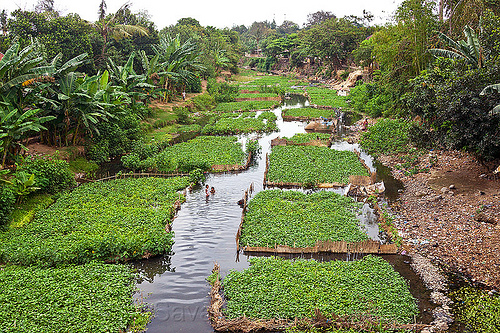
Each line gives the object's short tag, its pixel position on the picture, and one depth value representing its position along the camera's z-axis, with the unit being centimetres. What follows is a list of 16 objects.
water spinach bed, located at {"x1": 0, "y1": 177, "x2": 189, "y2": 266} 1251
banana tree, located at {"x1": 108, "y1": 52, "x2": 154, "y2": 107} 2745
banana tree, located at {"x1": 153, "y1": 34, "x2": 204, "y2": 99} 3416
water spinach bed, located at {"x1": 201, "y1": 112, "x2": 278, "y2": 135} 3200
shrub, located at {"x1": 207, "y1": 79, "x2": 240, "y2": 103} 4944
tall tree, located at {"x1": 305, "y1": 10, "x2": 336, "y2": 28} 12632
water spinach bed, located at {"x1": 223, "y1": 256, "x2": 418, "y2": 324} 1026
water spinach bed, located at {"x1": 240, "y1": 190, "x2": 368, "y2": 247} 1410
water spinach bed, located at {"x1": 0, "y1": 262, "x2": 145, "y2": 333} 948
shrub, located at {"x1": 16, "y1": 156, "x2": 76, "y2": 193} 1659
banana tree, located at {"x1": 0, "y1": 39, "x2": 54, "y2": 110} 1628
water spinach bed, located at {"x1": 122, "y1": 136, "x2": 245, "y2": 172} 2192
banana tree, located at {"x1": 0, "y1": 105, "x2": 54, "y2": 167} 1572
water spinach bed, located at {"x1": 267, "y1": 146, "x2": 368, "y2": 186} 2034
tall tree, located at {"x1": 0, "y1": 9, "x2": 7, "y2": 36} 2977
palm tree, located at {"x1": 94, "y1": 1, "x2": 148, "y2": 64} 3327
